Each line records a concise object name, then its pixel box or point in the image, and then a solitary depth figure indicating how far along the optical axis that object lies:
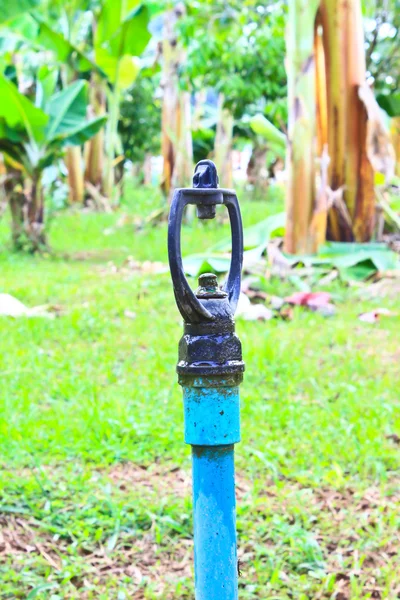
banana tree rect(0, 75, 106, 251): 6.94
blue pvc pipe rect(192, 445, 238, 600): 1.18
